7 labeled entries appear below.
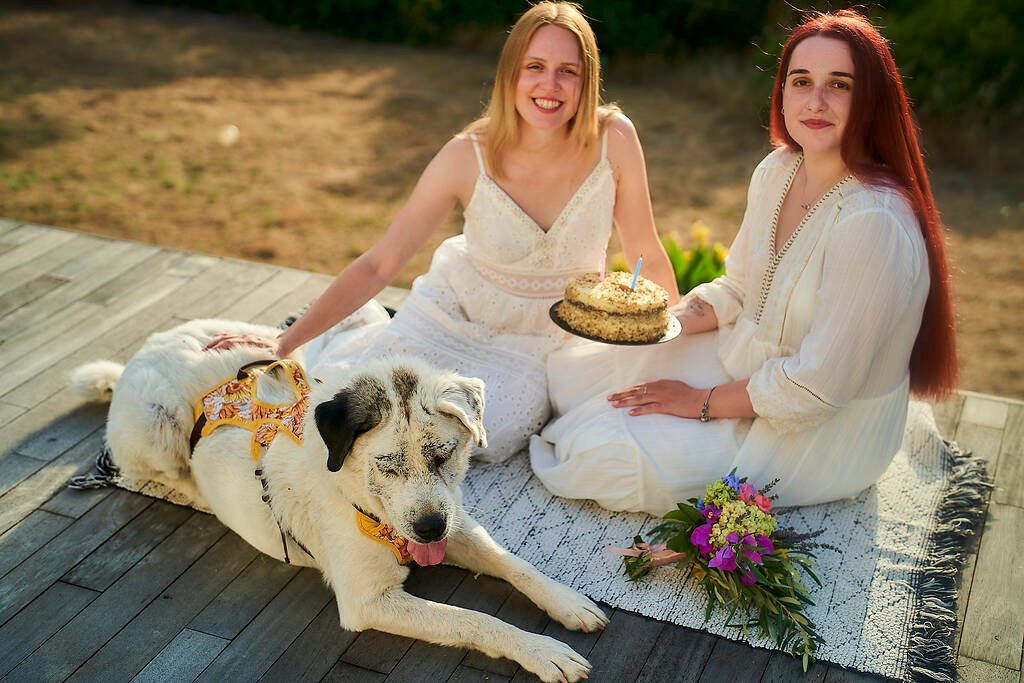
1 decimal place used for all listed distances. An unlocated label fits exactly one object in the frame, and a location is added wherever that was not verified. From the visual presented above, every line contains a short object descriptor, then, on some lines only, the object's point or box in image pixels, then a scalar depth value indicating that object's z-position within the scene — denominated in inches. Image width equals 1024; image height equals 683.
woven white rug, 131.7
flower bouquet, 131.0
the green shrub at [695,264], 208.7
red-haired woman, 133.3
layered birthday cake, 149.7
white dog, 116.7
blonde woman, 164.1
